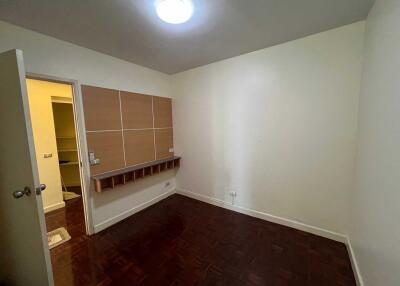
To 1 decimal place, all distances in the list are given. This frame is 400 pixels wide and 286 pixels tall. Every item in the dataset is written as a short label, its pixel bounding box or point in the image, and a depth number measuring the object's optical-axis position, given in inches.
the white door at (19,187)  44.6
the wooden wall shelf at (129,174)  87.8
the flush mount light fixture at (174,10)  53.8
